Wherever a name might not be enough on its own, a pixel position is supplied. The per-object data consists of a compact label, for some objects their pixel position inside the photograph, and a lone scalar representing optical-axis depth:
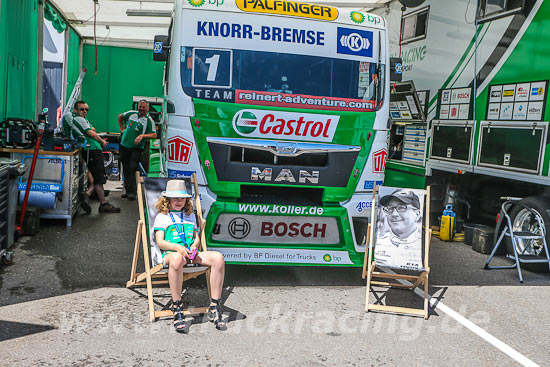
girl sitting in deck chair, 4.46
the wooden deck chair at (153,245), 4.61
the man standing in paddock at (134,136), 9.76
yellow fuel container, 8.40
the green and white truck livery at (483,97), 6.83
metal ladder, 6.50
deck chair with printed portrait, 5.20
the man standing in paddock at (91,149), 8.63
